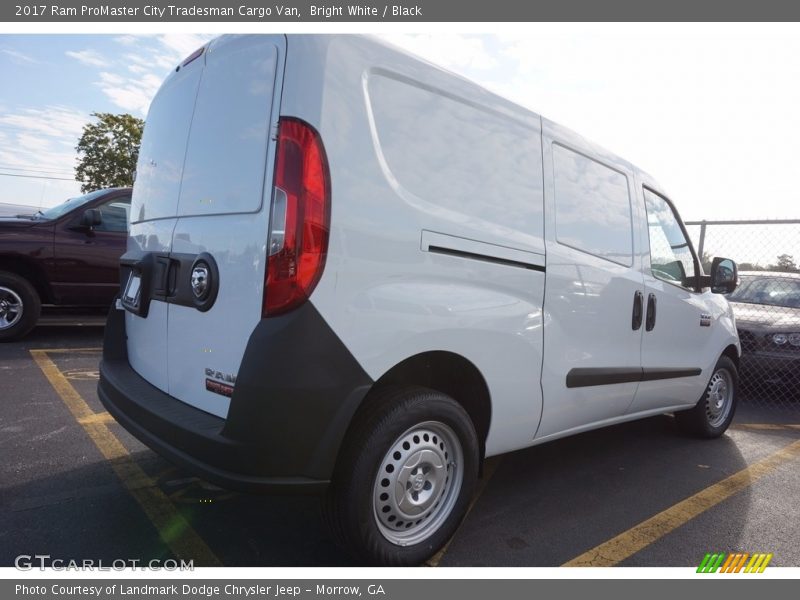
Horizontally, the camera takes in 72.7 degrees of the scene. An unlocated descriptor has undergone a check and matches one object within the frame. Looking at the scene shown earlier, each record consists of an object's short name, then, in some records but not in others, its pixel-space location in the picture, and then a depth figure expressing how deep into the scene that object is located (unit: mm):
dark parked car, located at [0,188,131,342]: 5996
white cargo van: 1839
